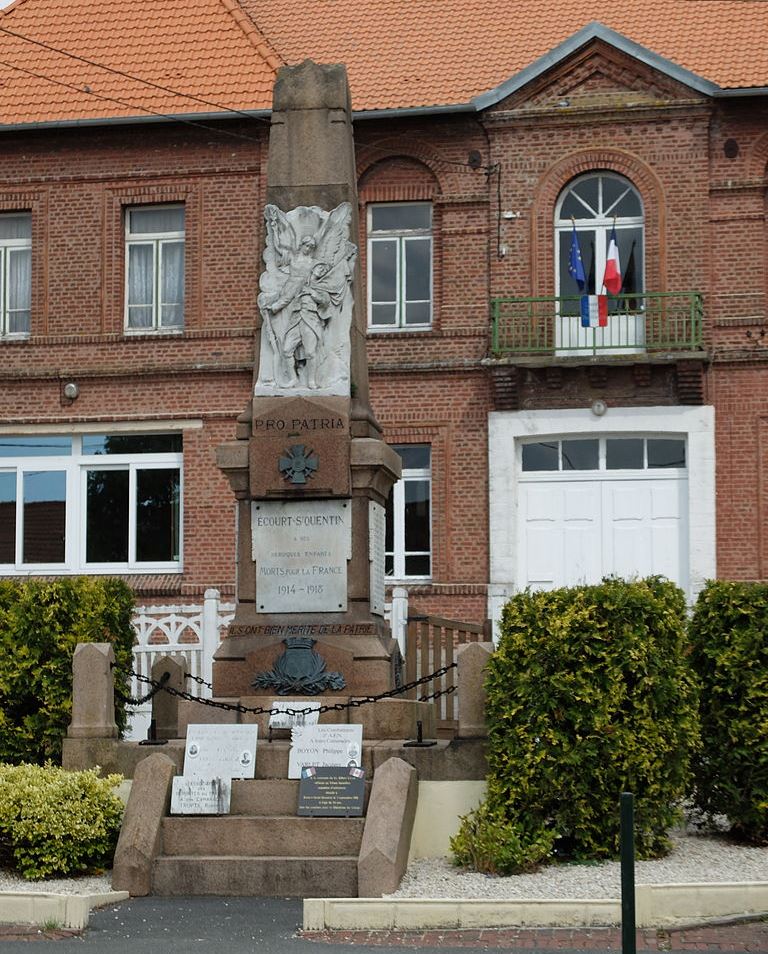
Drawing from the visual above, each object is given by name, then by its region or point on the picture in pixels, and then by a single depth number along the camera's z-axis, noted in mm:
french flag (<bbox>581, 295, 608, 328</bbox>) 24781
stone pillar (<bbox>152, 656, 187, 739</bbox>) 15438
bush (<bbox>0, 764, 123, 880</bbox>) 12789
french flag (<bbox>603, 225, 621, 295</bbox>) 24828
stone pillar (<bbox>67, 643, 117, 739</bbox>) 14133
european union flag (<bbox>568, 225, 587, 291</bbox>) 24844
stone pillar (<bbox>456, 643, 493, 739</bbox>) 13531
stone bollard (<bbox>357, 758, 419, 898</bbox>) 12234
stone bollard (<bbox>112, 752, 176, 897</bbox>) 12586
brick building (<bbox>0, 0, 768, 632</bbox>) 25156
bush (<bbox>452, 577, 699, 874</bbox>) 12875
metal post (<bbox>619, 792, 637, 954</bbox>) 7297
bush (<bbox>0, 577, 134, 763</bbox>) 14695
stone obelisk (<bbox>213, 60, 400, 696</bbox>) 14453
